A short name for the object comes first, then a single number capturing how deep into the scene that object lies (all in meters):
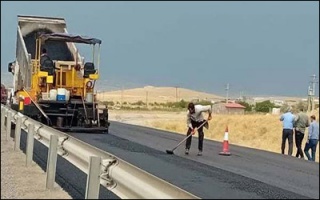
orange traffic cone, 16.62
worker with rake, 16.02
